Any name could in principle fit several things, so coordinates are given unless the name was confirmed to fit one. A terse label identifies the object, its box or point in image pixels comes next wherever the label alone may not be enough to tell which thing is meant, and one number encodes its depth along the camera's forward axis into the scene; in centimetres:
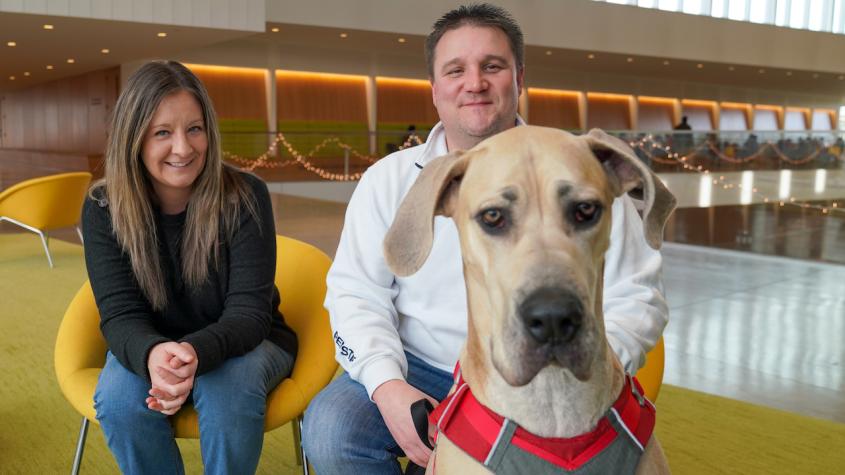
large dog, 116
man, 177
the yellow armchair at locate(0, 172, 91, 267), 604
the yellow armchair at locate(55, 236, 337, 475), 210
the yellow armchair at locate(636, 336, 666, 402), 204
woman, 195
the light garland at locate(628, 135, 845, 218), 934
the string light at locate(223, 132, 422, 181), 1407
